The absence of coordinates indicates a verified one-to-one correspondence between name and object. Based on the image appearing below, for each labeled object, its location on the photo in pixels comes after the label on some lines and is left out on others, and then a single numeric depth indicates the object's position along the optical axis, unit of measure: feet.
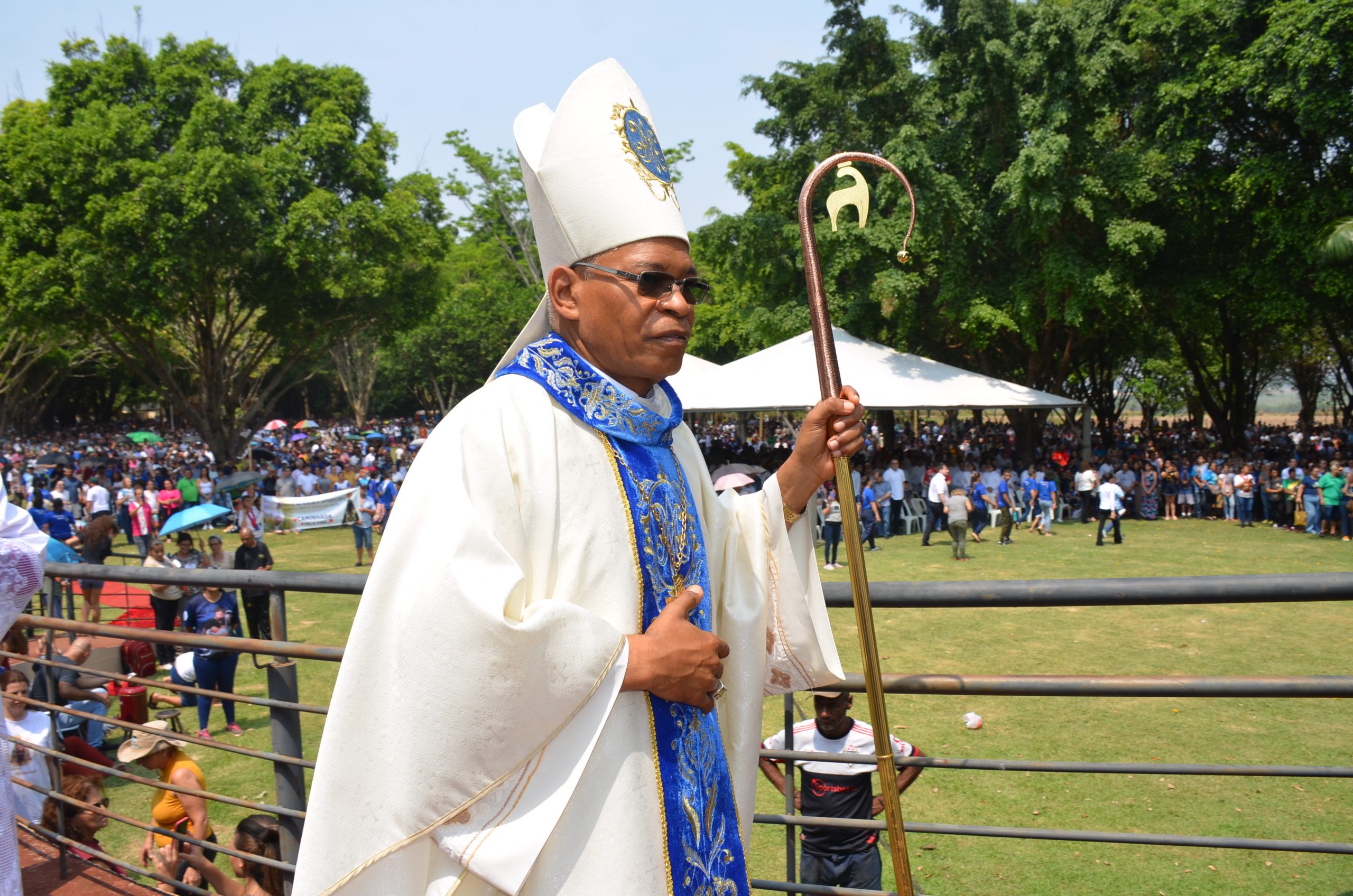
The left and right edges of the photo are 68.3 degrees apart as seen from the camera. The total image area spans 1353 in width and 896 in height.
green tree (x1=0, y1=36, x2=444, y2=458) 67.21
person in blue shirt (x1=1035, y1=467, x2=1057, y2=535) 59.21
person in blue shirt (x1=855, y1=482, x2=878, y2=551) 55.67
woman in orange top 15.56
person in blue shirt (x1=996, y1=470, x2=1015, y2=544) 54.49
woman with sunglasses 14.57
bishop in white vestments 5.17
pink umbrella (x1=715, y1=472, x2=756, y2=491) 39.91
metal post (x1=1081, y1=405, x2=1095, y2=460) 69.26
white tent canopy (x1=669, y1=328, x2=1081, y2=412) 55.52
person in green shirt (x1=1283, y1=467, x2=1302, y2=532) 59.31
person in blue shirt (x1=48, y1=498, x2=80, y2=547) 49.44
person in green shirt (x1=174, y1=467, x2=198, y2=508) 63.72
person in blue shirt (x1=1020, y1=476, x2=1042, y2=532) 60.49
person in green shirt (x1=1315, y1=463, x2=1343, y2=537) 54.29
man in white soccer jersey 13.23
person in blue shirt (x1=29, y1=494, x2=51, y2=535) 51.33
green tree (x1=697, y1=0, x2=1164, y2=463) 62.64
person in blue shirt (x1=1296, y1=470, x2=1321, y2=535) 56.44
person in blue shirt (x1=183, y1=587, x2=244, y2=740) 26.40
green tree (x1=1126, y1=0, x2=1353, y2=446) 57.16
